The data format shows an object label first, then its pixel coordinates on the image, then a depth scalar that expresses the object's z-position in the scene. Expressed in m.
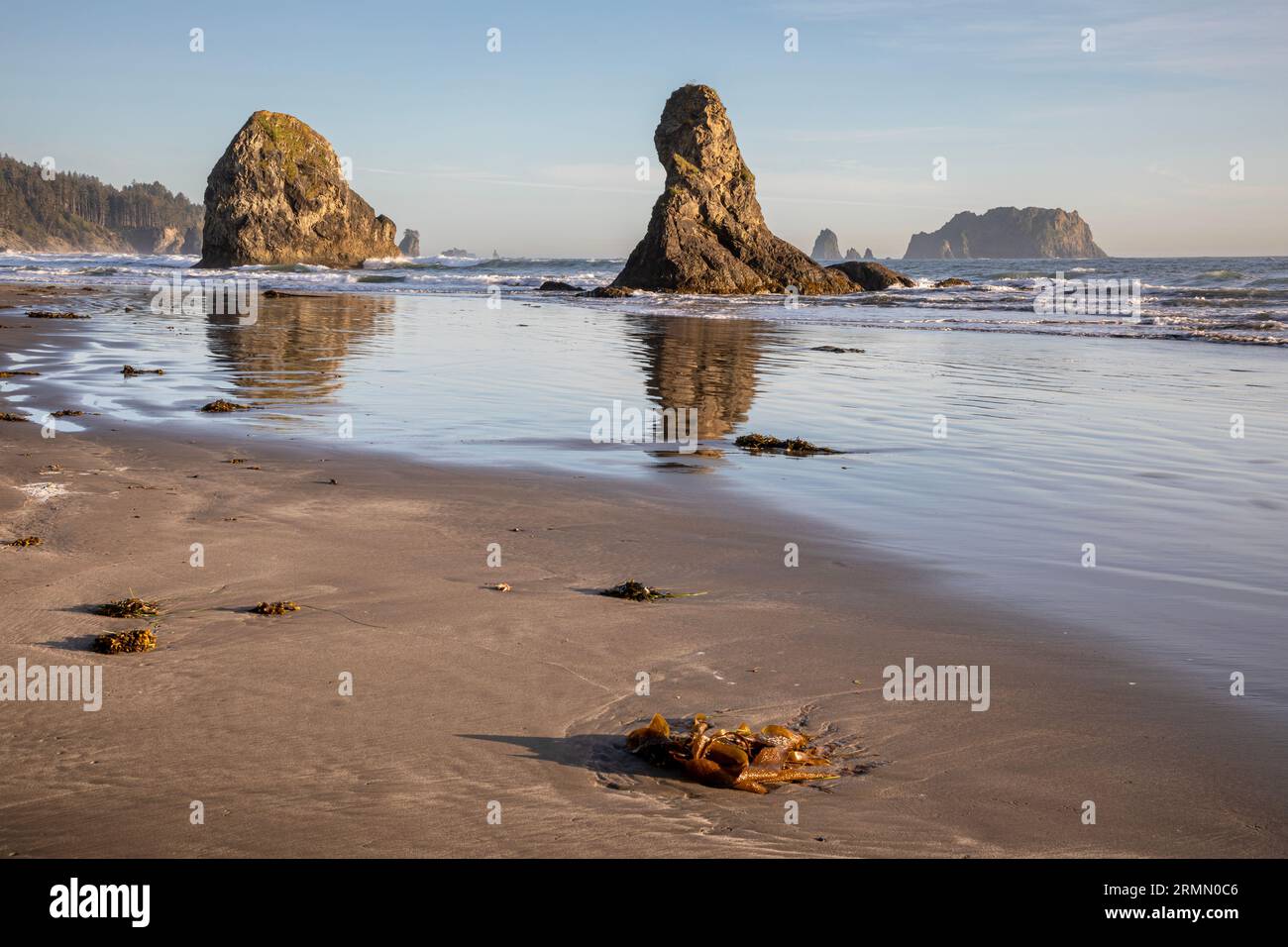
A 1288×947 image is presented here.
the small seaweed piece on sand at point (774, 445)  9.31
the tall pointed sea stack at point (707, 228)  44.72
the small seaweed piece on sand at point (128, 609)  4.55
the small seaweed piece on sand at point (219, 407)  10.45
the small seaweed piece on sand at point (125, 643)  4.12
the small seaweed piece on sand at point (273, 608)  4.69
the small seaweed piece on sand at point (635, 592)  5.19
